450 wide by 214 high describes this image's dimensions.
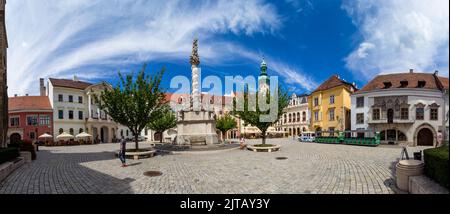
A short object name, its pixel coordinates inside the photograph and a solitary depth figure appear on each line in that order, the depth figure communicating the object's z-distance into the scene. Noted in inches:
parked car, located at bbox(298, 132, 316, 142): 1564.7
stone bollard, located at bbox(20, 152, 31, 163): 597.4
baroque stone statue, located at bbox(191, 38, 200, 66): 1103.0
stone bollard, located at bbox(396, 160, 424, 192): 289.0
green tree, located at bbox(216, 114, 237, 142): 1573.6
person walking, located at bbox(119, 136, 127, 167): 511.2
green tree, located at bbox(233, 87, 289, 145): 884.6
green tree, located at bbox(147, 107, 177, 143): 1384.1
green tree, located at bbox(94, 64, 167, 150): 674.2
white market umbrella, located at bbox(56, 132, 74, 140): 1415.6
